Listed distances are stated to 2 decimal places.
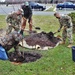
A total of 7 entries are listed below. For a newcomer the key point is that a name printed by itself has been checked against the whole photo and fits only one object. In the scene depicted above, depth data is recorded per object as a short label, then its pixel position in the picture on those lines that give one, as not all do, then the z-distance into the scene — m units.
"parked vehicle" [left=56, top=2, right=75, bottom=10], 25.35
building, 36.31
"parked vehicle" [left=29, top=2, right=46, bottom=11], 24.59
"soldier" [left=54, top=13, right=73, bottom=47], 8.23
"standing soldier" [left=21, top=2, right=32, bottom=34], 10.26
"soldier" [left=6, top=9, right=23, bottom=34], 7.73
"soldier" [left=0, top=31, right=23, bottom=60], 6.41
